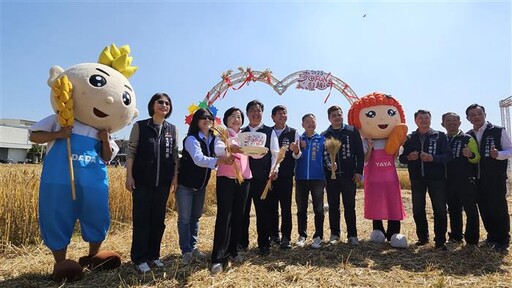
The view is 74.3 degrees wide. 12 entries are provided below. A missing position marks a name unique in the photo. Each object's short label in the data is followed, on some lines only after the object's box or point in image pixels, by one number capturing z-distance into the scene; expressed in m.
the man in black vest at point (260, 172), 4.33
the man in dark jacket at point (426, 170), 4.82
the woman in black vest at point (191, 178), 3.97
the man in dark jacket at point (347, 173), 4.93
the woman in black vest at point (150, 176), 3.67
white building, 44.12
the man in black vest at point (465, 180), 4.84
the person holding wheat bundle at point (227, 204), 3.64
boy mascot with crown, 3.34
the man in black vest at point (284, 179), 4.81
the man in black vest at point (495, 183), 4.74
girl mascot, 5.05
